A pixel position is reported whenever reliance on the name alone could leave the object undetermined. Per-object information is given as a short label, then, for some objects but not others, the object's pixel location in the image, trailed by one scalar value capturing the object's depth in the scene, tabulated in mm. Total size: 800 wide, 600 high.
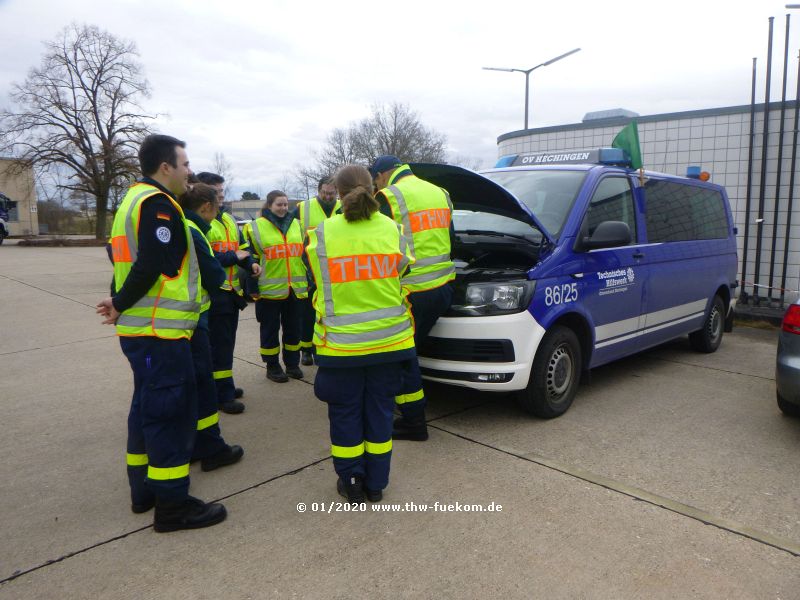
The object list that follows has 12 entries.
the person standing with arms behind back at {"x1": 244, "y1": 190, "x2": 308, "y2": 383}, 5359
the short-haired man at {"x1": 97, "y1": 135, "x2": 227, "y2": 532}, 2809
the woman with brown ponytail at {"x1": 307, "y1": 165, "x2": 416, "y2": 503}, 3098
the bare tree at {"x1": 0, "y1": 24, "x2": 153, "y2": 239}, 32094
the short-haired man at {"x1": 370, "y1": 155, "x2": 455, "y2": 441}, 3918
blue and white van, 4113
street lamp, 15284
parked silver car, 4051
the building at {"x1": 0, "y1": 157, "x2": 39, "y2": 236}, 49875
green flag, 5344
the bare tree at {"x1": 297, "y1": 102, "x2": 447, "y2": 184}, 41375
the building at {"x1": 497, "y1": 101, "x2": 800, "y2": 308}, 8961
